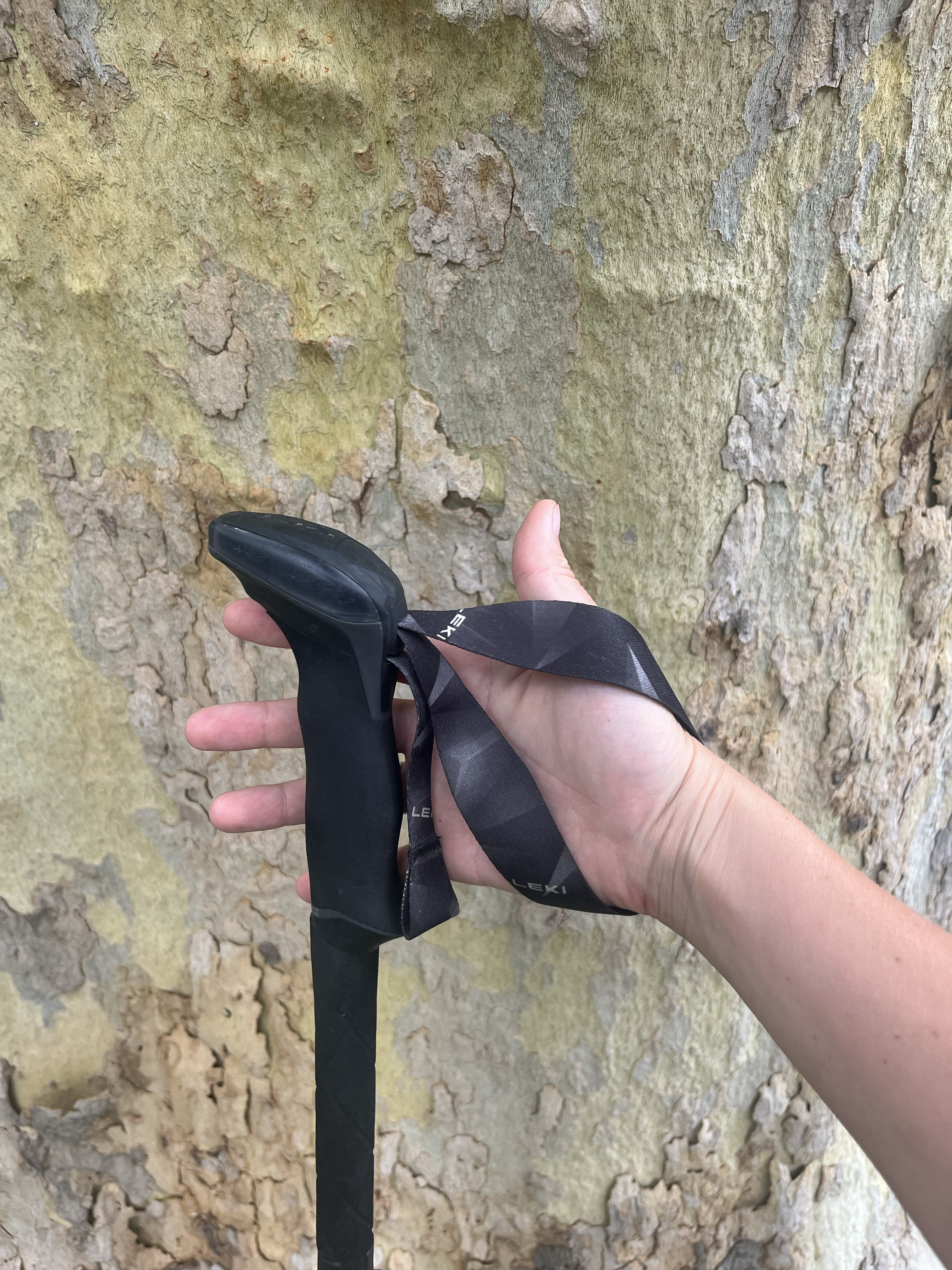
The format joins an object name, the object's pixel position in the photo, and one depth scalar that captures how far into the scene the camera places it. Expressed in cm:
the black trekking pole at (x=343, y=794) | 36
